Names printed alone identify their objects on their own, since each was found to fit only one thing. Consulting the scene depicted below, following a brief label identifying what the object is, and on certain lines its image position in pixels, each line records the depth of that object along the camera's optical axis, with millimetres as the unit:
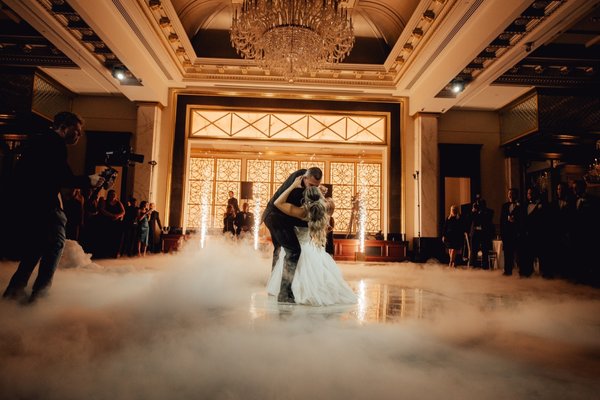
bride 3342
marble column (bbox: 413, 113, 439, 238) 9586
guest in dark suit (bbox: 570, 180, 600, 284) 5535
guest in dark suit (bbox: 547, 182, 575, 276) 5805
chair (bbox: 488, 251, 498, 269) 8102
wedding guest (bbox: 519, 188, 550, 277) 5895
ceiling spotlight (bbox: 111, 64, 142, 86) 8055
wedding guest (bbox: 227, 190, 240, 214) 9574
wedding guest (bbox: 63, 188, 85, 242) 6777
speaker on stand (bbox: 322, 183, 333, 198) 11559
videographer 2533
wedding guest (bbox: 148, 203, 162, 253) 9008
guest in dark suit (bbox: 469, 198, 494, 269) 7492
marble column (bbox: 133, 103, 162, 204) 9430
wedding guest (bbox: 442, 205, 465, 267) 8023
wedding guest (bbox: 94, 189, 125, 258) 7633
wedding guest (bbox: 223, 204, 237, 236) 9500
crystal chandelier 5777
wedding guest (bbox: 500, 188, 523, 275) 6168
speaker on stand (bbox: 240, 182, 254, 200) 11719
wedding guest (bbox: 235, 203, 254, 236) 9617
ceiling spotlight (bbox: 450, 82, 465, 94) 8297
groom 3365
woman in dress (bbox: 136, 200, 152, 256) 8539
